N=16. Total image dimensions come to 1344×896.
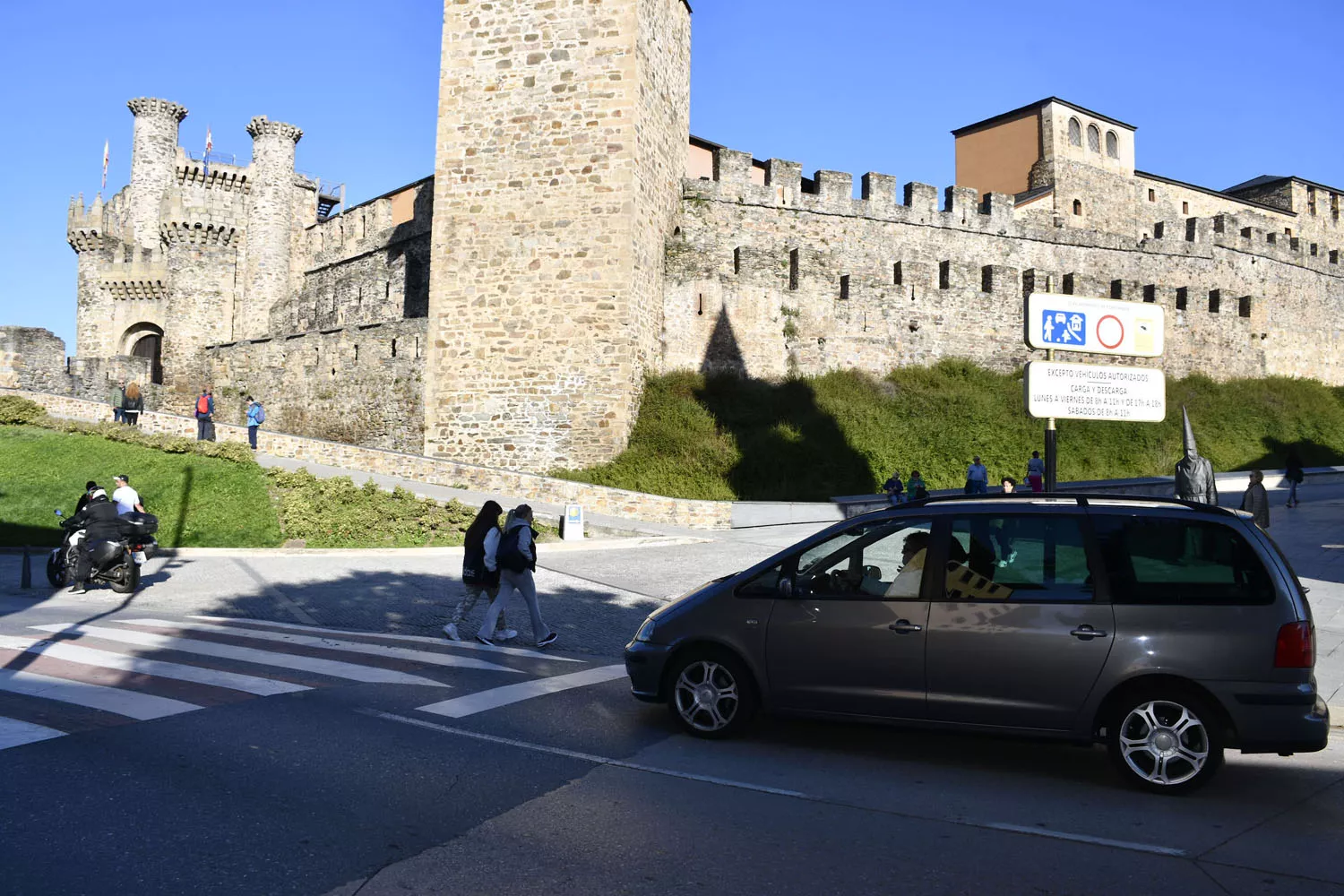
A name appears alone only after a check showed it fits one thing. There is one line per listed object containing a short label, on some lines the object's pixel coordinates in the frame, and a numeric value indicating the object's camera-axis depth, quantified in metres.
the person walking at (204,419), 24.56
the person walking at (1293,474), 22.77
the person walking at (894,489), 20.74
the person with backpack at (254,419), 24.36
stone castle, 23.86
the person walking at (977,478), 20.08
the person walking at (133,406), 26.08
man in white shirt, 13.75
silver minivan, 5.36
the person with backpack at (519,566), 9.72
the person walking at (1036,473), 21.17
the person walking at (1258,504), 12.52
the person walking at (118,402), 26.20
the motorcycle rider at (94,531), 12.91
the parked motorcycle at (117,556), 12.82
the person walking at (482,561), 10.00
